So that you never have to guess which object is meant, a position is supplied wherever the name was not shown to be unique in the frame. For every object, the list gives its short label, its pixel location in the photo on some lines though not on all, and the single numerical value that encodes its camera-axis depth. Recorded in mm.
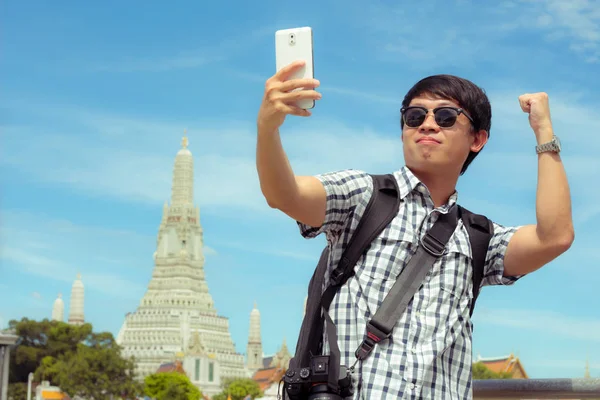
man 2527
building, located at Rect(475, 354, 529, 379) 54469
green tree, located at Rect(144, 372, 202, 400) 58938
